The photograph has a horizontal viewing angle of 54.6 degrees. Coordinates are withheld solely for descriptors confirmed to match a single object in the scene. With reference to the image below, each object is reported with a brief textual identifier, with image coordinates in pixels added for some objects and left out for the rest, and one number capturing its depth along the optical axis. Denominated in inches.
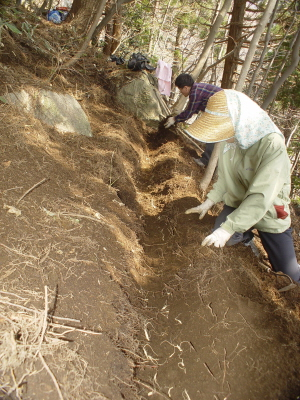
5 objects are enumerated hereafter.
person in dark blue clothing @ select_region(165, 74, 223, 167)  171.2
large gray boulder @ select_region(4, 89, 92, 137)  142.5
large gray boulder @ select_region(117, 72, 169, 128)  261.4
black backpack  282.8
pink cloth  303.6
